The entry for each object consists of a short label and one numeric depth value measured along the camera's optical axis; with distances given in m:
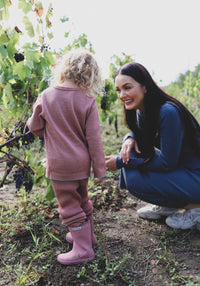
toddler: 1.42
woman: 1.67
